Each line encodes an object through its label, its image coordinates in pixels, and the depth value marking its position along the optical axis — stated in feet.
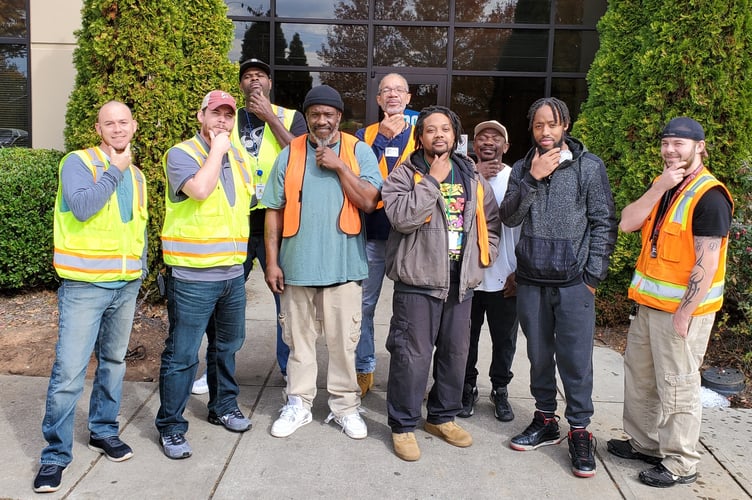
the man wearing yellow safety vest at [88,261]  10.42
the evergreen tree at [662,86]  18.01
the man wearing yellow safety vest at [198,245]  11.21
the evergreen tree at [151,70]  18.56
